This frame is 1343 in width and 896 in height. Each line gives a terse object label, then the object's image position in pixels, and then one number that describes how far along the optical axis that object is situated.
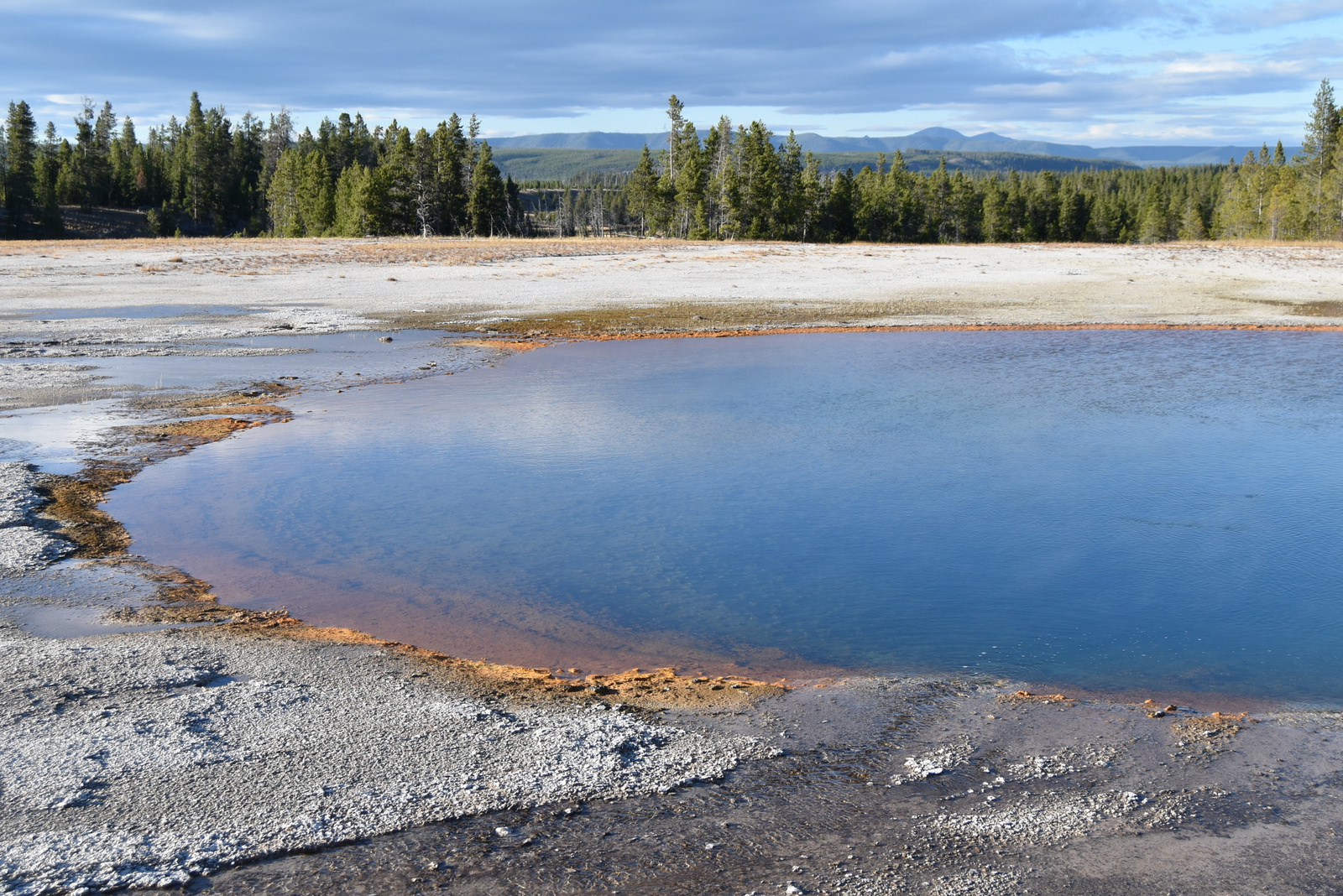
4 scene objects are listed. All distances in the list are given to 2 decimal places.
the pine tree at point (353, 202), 74.88
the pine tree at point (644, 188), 80.75
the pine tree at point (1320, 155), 79.62
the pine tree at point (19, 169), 89.50
